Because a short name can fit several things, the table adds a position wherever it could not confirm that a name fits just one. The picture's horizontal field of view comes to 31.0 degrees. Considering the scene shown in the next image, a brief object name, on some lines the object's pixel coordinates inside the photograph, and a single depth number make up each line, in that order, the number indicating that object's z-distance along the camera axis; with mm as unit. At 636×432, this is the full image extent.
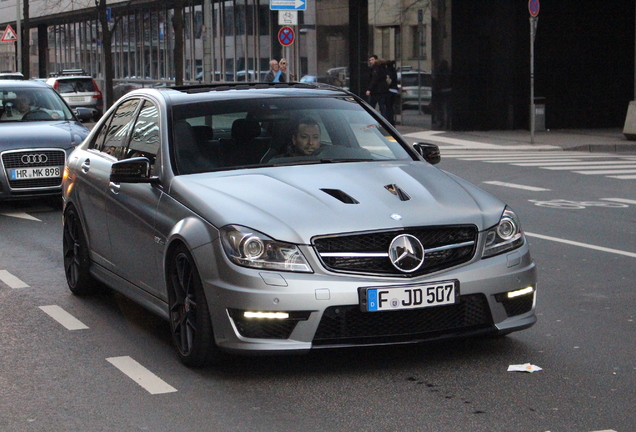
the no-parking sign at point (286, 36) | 26391
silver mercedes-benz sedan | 5504
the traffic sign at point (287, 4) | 25141
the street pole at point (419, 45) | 31703
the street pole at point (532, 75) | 23150
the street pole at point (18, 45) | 54469
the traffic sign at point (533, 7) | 23597
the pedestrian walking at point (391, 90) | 28406
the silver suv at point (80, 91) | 38312
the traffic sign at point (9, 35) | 44656
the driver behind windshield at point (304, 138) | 6820
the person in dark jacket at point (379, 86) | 27828
